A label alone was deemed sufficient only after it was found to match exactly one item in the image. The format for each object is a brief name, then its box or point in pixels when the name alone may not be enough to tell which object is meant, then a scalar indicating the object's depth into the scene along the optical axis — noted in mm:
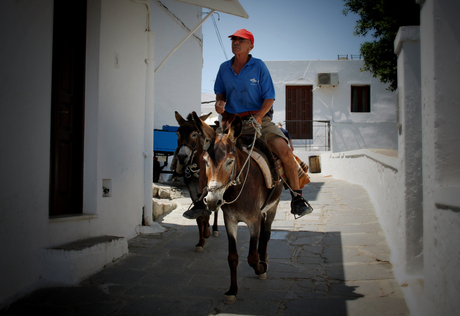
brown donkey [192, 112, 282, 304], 3287
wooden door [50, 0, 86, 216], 4668
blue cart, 10555
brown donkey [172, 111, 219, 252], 5441
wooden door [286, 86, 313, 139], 22234
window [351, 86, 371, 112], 22047
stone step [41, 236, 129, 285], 3887
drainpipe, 6645
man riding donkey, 4453
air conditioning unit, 21484
